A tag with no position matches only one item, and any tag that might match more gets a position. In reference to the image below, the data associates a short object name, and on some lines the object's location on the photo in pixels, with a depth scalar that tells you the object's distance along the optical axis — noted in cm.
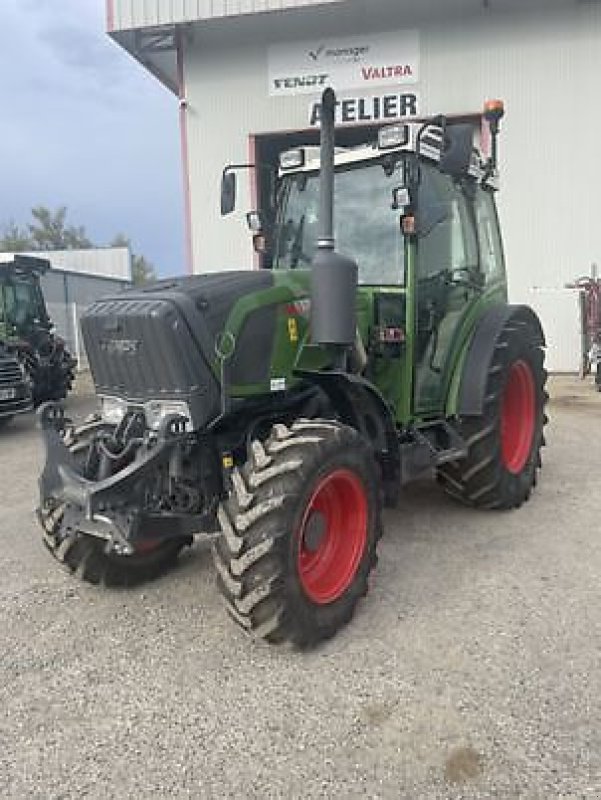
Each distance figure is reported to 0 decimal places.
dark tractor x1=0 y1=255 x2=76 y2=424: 1138
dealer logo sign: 1412
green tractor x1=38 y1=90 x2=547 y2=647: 336
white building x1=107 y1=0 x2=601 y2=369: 1370
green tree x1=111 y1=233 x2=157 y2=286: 5274
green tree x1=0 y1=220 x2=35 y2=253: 5016
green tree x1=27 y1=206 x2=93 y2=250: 5488
